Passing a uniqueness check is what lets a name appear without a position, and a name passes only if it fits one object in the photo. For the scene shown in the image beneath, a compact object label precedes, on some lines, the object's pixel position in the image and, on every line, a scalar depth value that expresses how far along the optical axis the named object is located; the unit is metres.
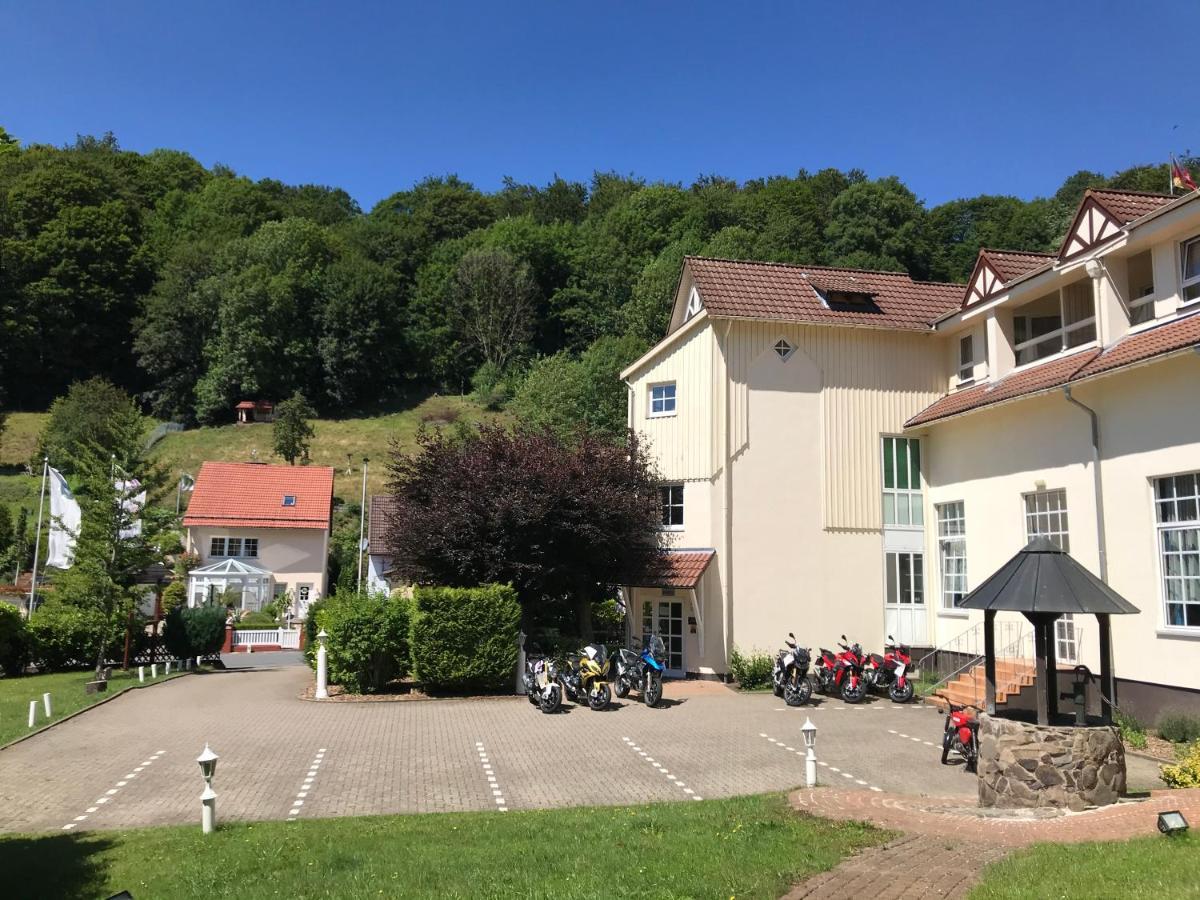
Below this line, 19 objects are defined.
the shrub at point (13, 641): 24.57
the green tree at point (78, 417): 54.34
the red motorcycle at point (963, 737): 12.05
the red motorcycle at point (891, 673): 18.28
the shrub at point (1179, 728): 13.05
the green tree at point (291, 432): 57.72
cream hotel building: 17.66
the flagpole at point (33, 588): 32.03
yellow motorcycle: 17.09
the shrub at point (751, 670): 20.39
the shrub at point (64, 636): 25.31
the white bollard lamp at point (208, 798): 8.45
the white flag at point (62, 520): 26.24
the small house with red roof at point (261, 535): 42.80
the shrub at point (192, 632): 27.00
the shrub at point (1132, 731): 13.40
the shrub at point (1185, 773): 9.09
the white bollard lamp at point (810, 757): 10.18
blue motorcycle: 17.69
